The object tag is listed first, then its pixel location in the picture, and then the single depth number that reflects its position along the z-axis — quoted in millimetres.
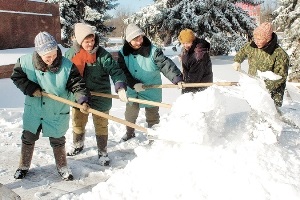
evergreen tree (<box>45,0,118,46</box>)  17609
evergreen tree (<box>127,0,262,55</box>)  14438
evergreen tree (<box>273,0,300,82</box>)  12258
